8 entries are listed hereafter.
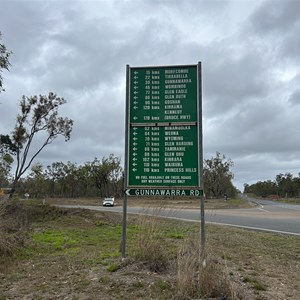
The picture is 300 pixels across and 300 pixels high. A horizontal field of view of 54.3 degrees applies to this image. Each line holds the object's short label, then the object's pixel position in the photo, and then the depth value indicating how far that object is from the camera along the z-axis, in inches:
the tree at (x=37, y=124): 1012.8
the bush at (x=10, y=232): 249.1
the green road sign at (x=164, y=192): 209.4
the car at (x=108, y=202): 1498.1
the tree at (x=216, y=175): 2277.5
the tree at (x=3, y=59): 363.0
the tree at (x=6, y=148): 912.5
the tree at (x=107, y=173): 2233.3
